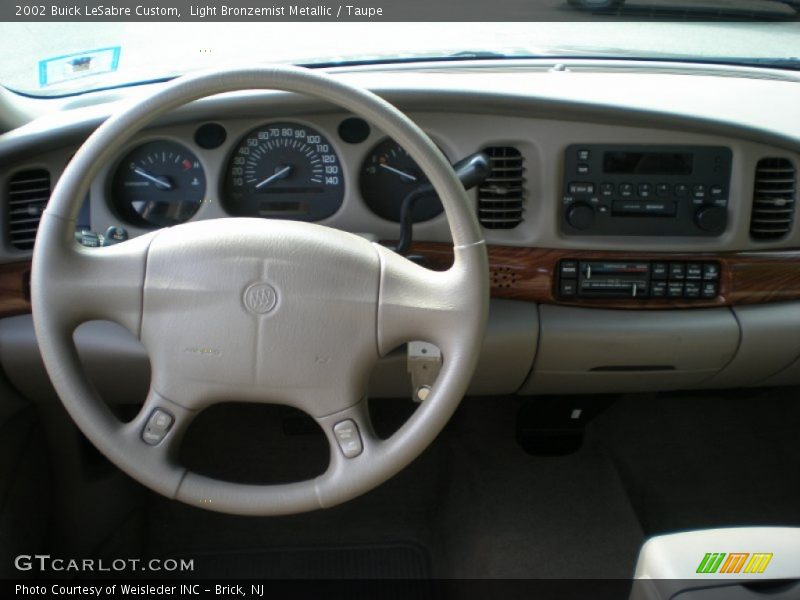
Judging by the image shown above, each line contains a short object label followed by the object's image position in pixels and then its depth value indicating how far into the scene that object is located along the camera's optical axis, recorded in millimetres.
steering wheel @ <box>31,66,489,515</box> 1301
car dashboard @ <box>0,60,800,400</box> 1763
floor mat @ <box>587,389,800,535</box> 2432
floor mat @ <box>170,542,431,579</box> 2262
